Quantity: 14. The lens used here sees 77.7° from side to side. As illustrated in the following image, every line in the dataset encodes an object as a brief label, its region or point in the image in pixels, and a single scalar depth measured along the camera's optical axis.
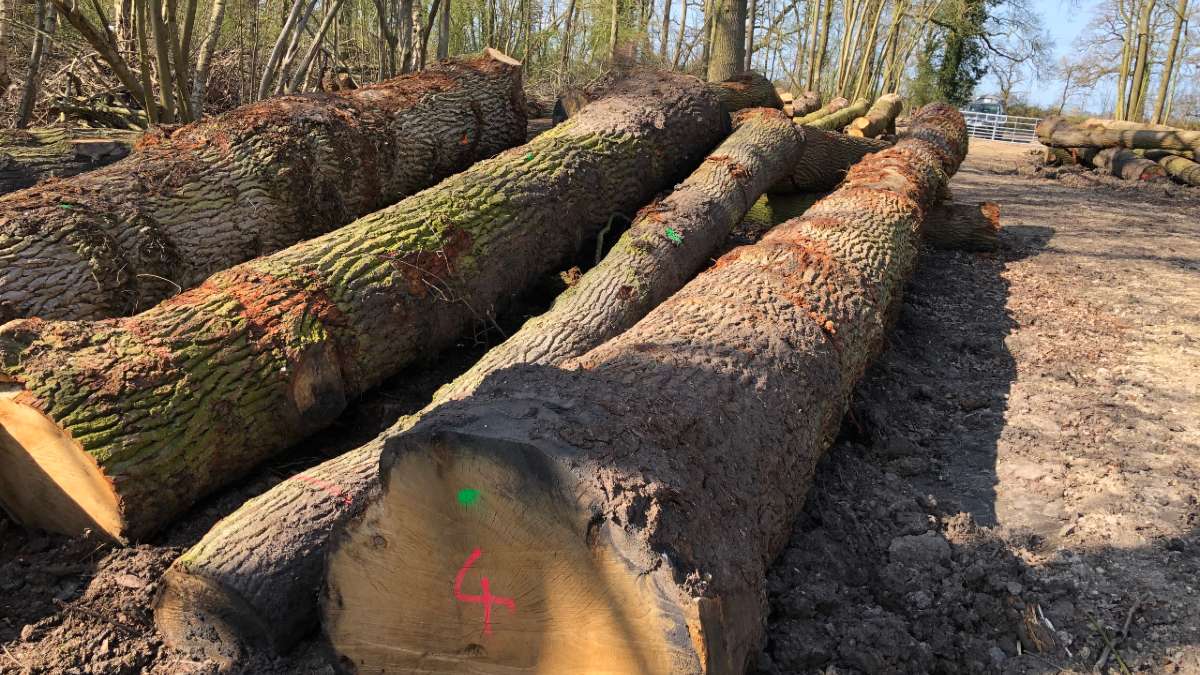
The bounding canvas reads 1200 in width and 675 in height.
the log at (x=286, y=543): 2.26
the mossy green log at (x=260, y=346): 2.55
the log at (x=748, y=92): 7.11
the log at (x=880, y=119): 9.48
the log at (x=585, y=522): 1.67
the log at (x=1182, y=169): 10.62
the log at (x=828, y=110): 10.69
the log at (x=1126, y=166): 11.33
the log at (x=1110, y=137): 12.13
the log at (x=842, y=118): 10.05
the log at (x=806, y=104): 11.81
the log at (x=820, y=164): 6.41
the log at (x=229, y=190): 3.21
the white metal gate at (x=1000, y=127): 27.28
